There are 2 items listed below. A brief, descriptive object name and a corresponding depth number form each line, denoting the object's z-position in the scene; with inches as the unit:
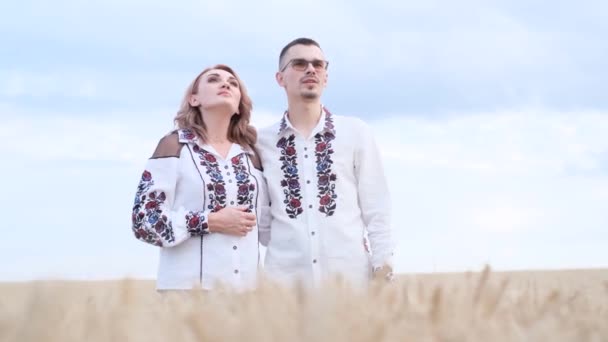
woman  158.9
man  170.4
